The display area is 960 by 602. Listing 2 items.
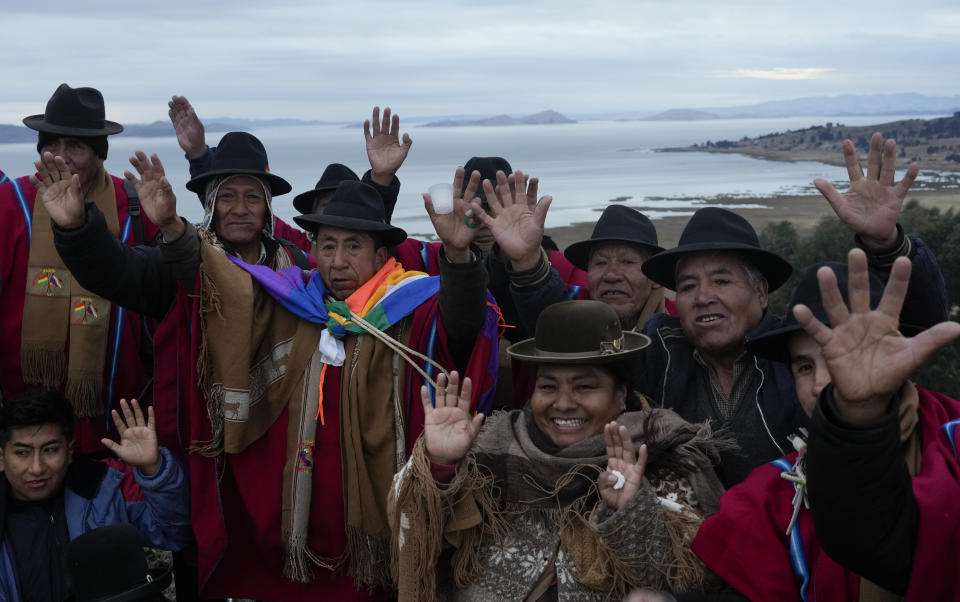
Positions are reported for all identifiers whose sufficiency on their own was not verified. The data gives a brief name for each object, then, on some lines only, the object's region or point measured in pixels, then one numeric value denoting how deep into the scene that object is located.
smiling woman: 3.21
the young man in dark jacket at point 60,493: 3.98
